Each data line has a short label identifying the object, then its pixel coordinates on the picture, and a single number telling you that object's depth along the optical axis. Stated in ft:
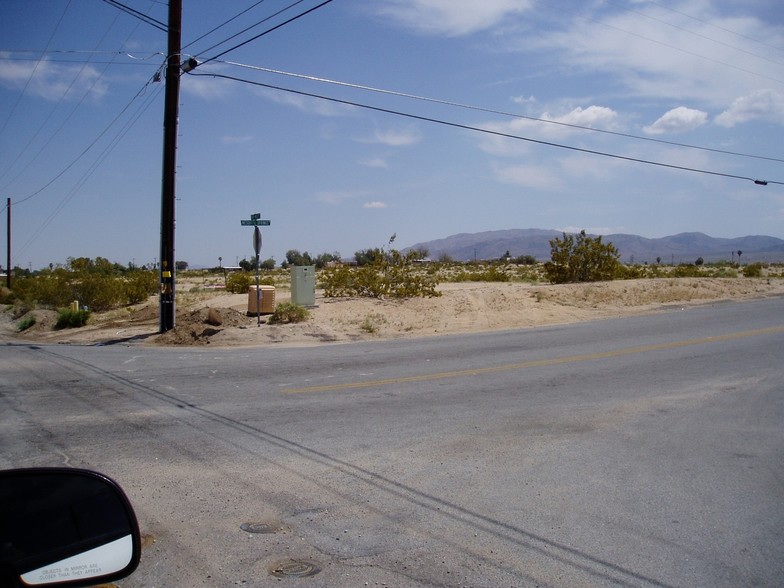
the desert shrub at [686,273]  152.03
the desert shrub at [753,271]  166.71
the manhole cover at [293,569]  15.92
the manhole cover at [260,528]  18.35
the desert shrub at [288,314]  72.59
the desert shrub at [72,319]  83.87
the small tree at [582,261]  121.60
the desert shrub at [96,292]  106.73
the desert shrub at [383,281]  93.15
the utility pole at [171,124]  67.15
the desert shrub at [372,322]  73.00
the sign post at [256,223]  66.23
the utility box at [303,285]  80.38
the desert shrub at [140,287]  111.55
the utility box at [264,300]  77.97
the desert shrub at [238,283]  116.37
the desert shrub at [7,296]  131.68
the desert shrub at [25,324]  87.31
